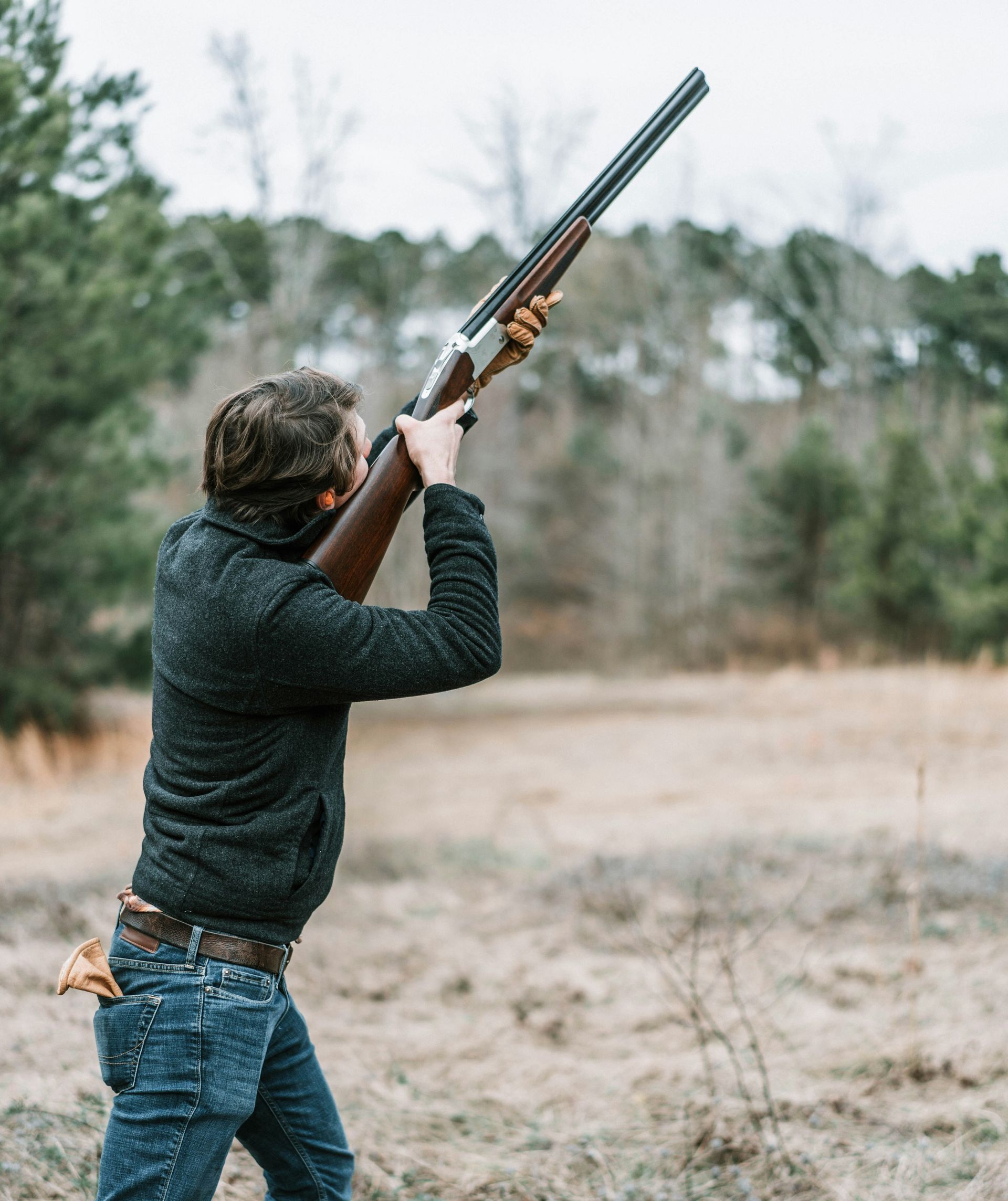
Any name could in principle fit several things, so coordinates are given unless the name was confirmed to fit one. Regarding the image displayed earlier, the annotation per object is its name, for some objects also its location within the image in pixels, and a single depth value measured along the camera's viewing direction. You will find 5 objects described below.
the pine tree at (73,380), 8.59
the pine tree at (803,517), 26.44
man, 1.80
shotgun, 2.02
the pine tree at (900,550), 23.73
